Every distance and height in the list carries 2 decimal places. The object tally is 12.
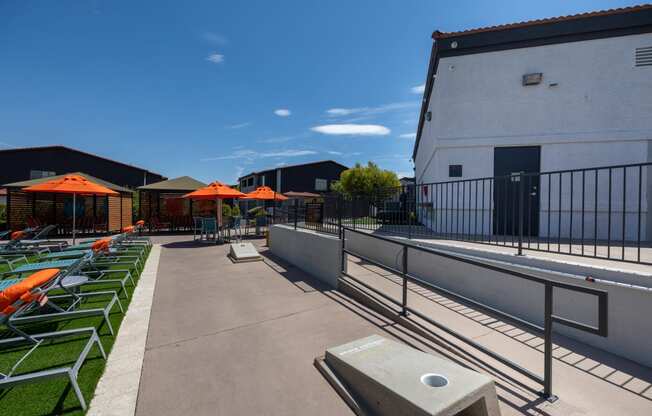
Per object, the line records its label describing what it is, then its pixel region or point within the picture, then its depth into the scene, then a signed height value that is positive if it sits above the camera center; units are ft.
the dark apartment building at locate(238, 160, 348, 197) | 104.98 +10.75
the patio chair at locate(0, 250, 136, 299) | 13.88 -3.85
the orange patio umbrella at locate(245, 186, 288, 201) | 44.93 +1.46
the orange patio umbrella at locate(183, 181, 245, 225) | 37.62 +1.38
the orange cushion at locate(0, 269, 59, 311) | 7.88 -2.56
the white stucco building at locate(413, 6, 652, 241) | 23.48 +8.50
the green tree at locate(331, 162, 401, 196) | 88.22 +8.29
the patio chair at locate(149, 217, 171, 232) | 49.63 -3.66
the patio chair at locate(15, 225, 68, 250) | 28.14 -4.34
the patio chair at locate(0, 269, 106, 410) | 6.80 -3.82
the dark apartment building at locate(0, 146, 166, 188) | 70.38 +9.92
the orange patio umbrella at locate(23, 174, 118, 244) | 26.84 +1.54
